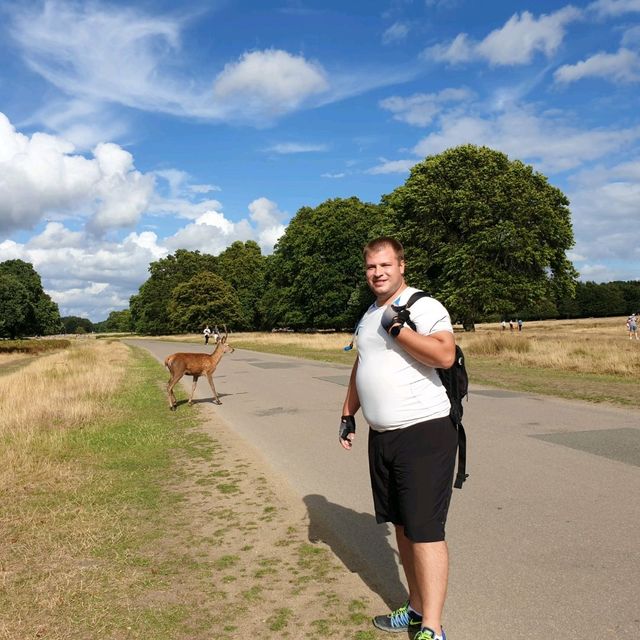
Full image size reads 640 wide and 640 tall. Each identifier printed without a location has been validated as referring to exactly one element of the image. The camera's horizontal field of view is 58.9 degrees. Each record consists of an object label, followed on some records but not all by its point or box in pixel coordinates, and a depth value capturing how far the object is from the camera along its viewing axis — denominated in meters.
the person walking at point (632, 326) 34.05
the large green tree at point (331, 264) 53.94
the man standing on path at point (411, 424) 2.98
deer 13.05
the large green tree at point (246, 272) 79.06
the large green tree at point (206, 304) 74.62
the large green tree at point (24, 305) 67.81
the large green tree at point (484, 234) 34.69
